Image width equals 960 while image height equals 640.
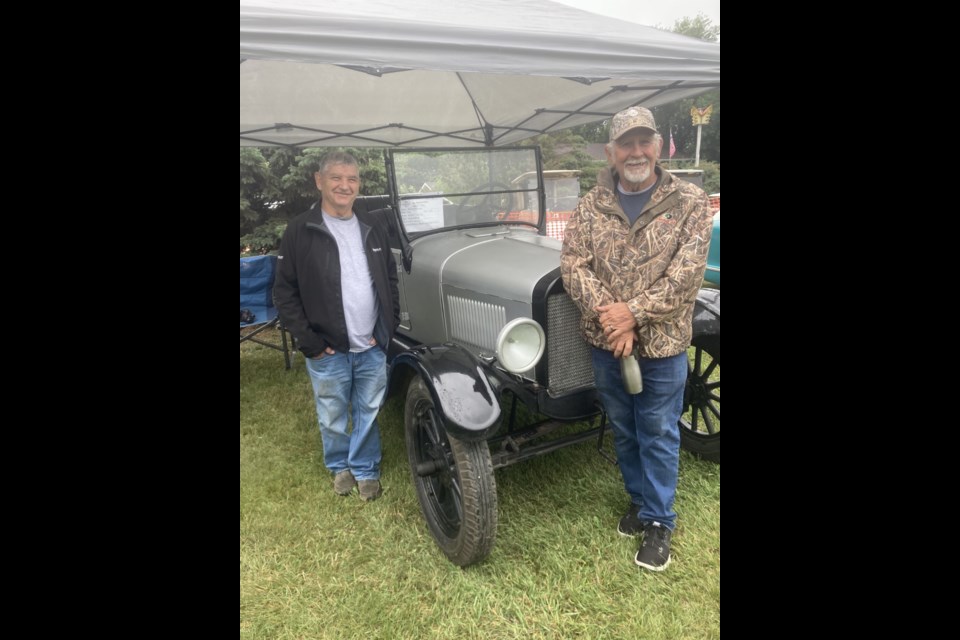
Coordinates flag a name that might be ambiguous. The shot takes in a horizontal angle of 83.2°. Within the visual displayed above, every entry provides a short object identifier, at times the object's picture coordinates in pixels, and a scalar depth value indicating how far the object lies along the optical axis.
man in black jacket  2.71
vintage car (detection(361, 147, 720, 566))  2.31
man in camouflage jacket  2.13
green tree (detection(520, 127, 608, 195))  18.17
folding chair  5.23
